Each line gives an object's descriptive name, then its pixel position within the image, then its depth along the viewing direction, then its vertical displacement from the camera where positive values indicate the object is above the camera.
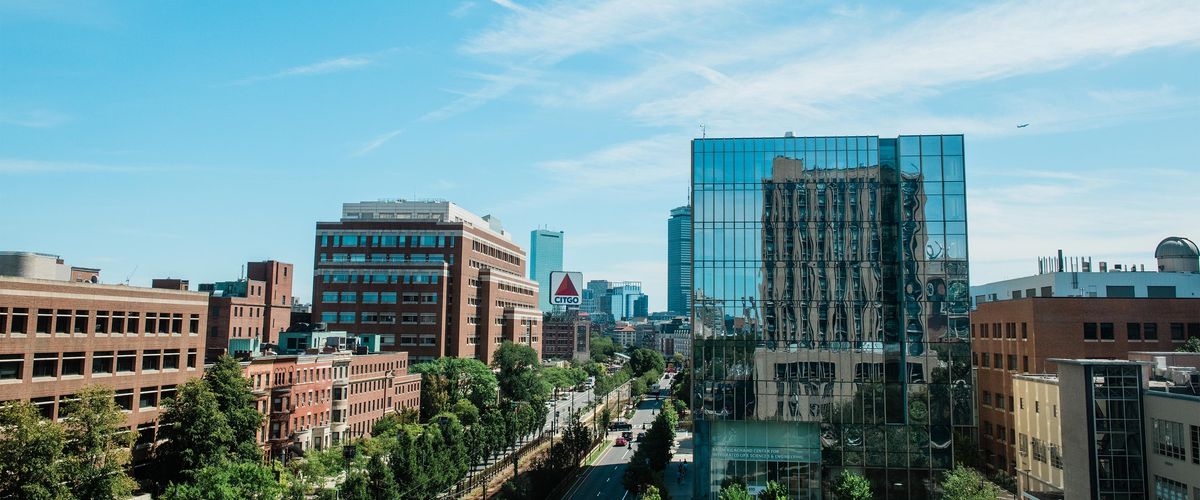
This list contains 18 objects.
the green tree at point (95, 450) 53.88 -8.76
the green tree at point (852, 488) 64.69 -12.47
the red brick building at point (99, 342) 58.72 -1.84
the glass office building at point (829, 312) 72.25 +1.51
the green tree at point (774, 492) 63.66 -12.71
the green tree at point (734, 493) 59.74 -12.11
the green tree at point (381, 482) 70.06 -13.62
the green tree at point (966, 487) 58.32 -11.38
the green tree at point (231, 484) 56.12 -11.57
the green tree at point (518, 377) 141.75 -9.19
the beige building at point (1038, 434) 66.44 -8.62
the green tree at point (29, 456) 50.59 -8.51
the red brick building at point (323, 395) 89.25 -9.11
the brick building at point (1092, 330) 81.44 +0.28
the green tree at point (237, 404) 69.06 -7.11
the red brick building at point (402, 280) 152.75 +8.09
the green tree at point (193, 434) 65.12 -9.09
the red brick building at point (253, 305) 133.38 +2.73
